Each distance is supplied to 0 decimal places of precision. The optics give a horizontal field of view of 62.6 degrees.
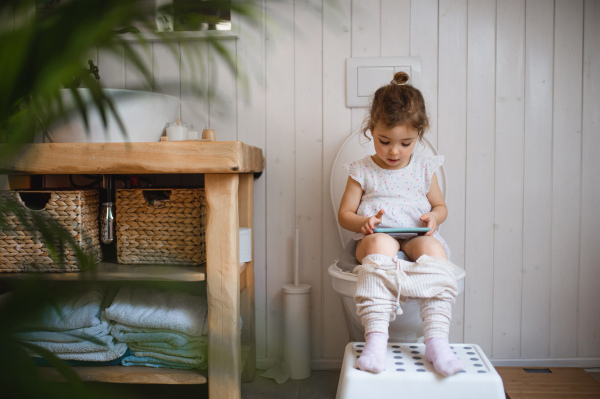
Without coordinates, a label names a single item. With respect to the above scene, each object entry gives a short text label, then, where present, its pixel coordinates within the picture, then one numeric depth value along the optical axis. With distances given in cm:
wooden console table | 127
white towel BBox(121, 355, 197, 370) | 141
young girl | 116
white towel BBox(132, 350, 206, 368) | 140
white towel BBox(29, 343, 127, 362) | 138
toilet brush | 169
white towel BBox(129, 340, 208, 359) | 139
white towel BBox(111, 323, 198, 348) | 139
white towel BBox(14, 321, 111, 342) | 134
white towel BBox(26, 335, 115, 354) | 136
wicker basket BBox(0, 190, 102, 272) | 138
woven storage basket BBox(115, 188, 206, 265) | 146
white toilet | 129
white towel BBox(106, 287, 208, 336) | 138
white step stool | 108
